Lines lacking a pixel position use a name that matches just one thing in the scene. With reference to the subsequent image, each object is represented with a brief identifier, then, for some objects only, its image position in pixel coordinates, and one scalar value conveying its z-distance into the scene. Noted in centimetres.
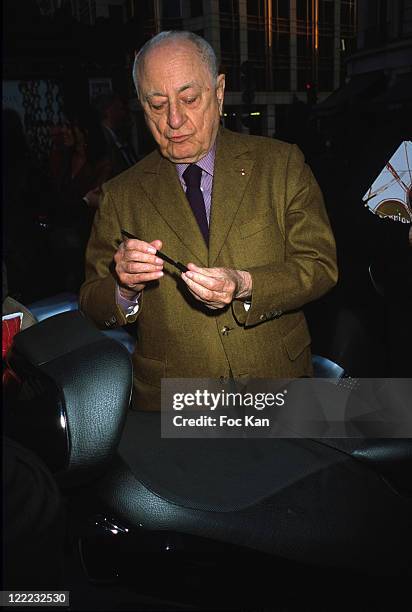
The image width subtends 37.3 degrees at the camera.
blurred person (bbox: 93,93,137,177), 395
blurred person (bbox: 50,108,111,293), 382
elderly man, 150
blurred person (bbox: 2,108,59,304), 262
